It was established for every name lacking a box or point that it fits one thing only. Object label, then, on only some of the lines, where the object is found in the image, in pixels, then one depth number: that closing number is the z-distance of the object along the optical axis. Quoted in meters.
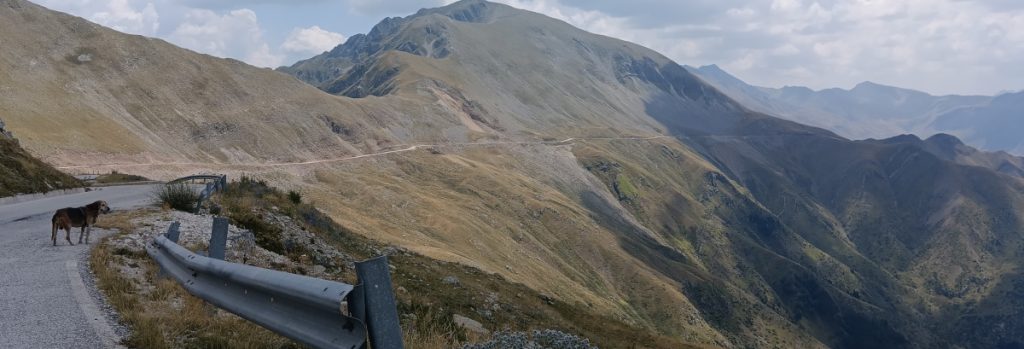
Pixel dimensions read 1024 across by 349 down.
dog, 13.74
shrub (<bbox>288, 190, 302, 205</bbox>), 26.41
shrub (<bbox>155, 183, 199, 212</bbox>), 20.88
